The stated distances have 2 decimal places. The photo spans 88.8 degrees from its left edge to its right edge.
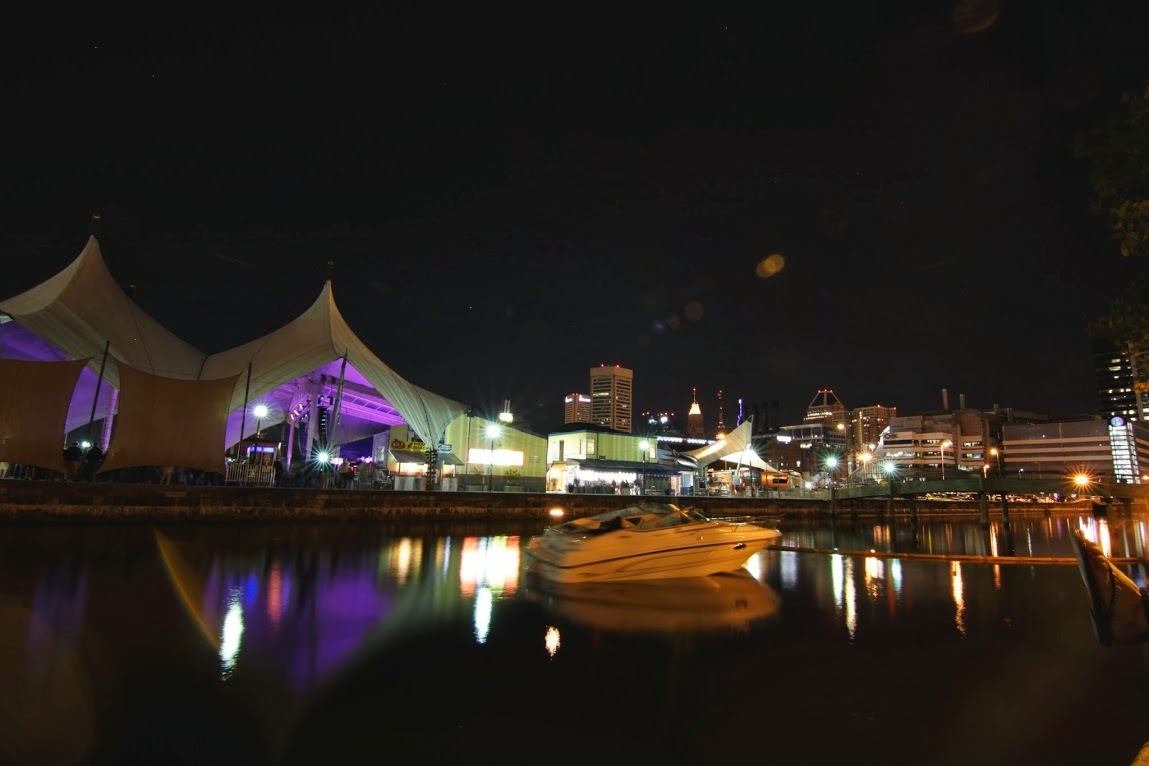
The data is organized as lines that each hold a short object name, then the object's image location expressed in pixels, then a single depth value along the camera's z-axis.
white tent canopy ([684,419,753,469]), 59.50
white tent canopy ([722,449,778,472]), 60.17
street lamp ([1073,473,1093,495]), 30.17
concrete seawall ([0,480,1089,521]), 22.03
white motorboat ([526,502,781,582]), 11.95
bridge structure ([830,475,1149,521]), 32.34
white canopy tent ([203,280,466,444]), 32.28
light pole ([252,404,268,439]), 36.94
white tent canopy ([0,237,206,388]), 27.45
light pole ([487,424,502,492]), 44.12
